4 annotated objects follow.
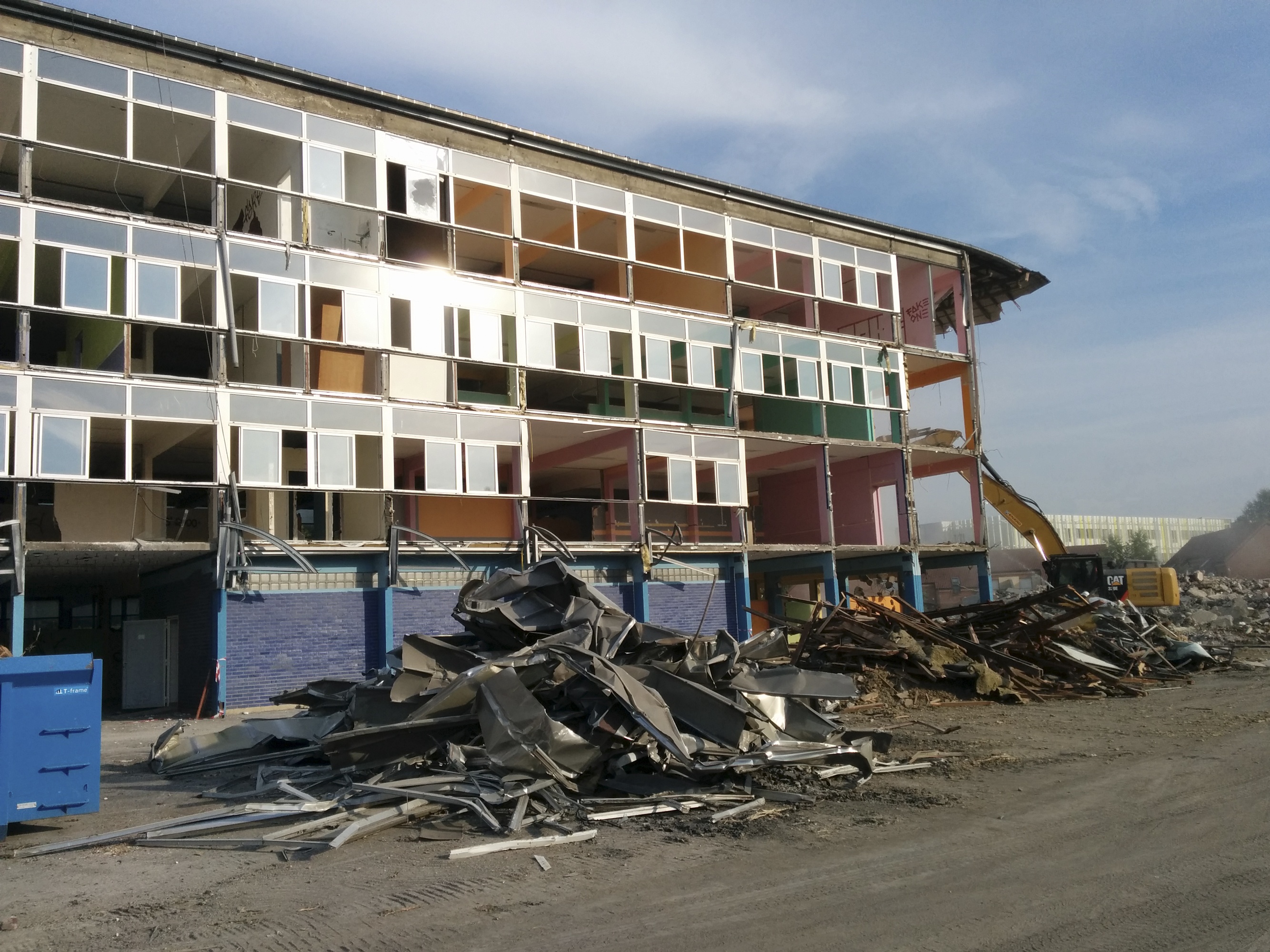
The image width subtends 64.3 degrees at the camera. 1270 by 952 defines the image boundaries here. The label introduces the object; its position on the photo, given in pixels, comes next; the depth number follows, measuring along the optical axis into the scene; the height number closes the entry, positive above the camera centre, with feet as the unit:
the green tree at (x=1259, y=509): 389.39 +19.43
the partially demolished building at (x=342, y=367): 65.16 +17.89
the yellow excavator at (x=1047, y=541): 112.98 +2.87
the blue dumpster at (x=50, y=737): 29.04 -3.87
